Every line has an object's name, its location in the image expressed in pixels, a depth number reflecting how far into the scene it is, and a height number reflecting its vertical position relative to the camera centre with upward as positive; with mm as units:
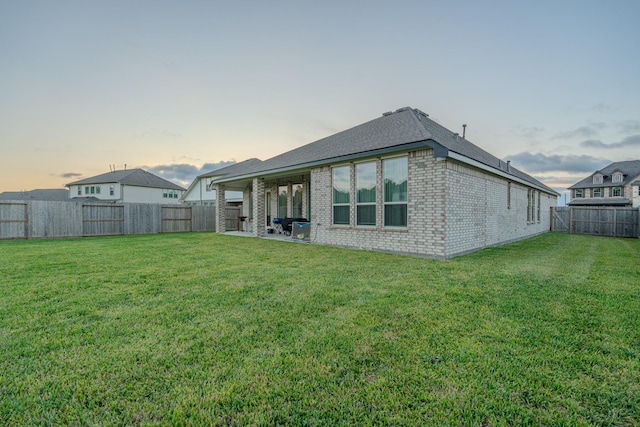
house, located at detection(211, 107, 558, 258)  7590 +666
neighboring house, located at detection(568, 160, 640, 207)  34344 +2991
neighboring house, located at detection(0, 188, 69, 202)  41500 +2648
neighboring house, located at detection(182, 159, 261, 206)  32344 +2592
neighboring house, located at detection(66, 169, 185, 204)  36125 +3187
